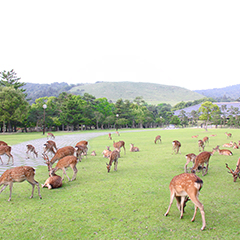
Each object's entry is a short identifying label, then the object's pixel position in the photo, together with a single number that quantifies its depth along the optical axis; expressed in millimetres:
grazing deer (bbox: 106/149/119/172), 9328
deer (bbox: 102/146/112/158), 13223
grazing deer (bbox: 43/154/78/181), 8039
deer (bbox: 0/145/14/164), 10962
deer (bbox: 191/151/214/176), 8344
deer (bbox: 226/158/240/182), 7438
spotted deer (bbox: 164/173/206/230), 4402
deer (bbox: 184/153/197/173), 9270
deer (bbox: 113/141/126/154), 14548
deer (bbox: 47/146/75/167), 10074
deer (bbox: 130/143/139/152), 15766
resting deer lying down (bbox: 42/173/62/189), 7012
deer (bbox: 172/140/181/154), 13720
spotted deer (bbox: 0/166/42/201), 5969
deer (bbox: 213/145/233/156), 13321
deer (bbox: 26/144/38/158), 13401
